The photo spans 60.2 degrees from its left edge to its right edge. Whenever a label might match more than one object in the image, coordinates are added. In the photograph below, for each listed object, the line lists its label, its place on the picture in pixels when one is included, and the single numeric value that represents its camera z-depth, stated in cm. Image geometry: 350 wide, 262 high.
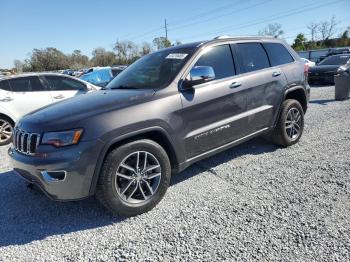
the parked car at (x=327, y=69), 1329
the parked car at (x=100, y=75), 1336
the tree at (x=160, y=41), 6581
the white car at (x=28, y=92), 685
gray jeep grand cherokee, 288
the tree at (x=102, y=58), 7841
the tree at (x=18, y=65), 7784
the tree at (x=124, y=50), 8294
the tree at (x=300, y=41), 6338
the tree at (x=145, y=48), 8016
